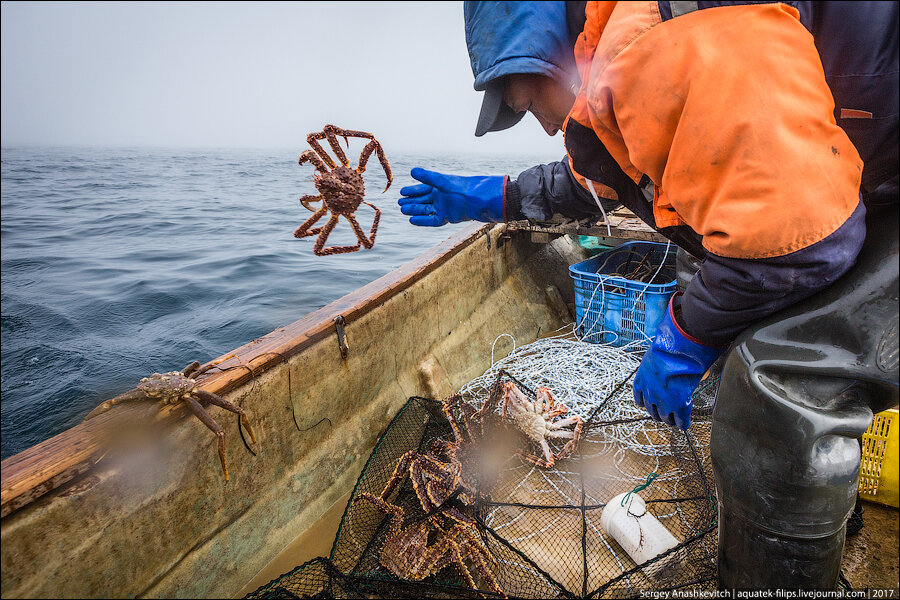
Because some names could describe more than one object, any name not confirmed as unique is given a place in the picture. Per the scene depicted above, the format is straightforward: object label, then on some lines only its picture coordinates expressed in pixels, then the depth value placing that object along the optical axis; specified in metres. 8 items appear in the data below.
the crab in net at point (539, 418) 2.59
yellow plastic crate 1.97
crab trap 1.77
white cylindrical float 1.89
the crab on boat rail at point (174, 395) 1.57
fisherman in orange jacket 1.01
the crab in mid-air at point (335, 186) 2.49
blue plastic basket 3.71
